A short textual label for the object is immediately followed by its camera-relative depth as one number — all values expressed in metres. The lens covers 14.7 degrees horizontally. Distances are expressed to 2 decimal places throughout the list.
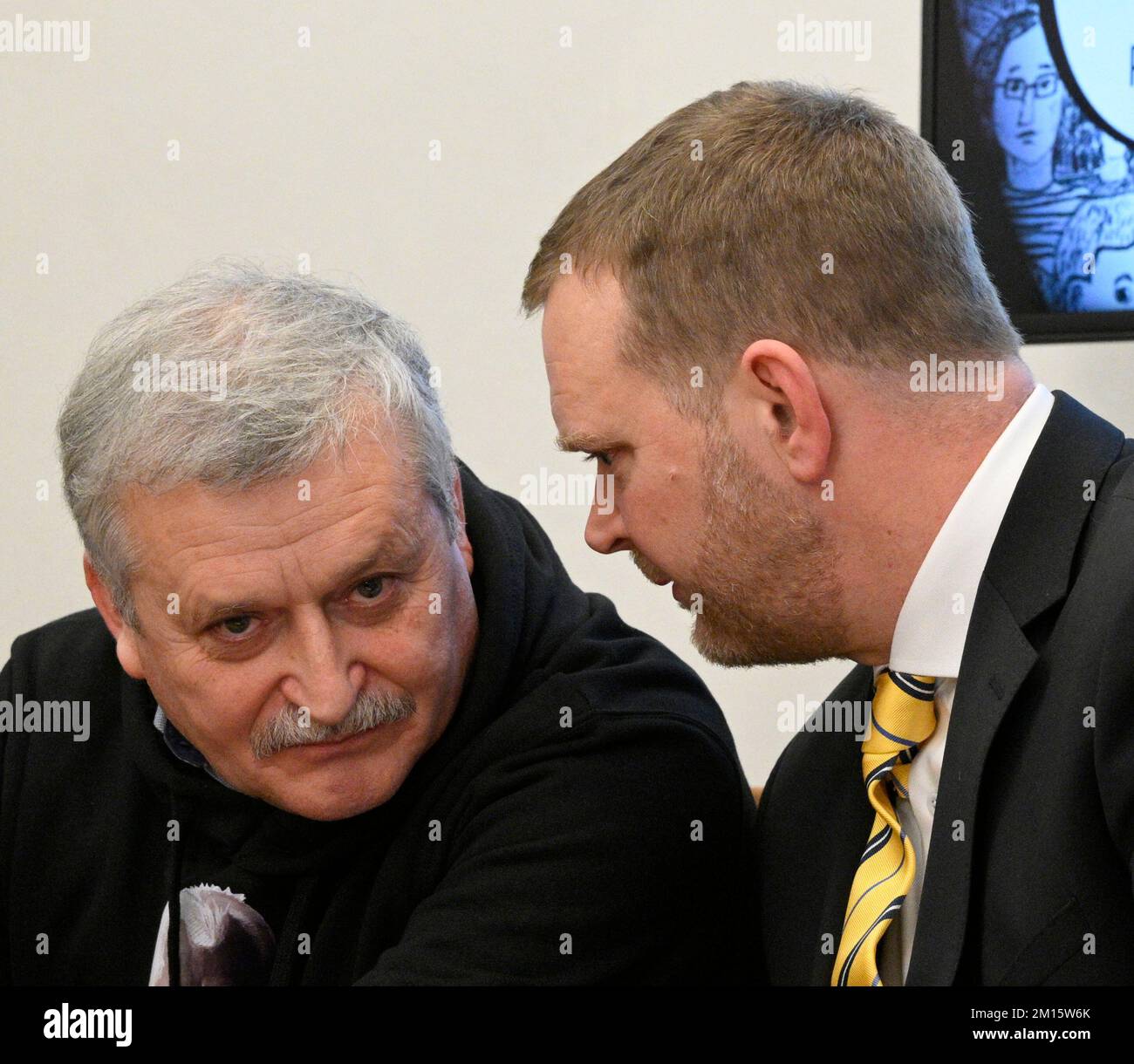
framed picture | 2.55
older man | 1.97
